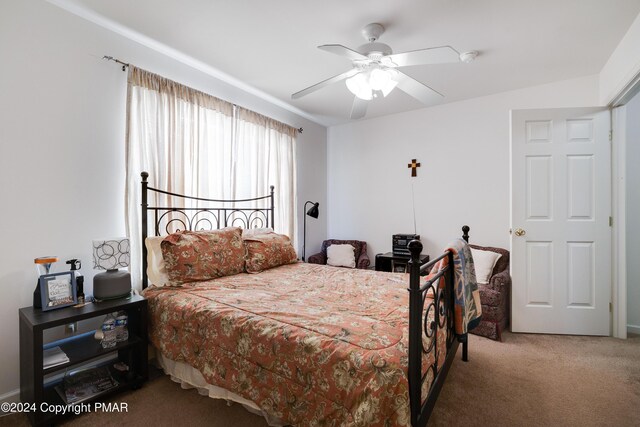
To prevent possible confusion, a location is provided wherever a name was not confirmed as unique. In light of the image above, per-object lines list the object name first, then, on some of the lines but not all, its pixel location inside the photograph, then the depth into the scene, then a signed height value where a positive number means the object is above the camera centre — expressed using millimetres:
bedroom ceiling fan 1882 +971
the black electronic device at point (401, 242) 3973 -420
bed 1207 -629
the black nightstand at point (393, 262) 3898 -672
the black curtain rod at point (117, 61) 2324 +1193
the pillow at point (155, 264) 2309 -404
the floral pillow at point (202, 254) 2285 -344
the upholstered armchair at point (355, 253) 4258 -635
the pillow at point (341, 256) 4293 -645
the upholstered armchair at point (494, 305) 2843 -916
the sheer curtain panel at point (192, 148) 2492 +642
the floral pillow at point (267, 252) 2801 -397
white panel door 2895 -111
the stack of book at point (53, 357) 1677 -832
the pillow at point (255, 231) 3115 -212
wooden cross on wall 4168 +612
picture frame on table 1807 -476
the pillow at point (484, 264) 3219 -582
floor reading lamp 4395 -347
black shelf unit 1614 -856
